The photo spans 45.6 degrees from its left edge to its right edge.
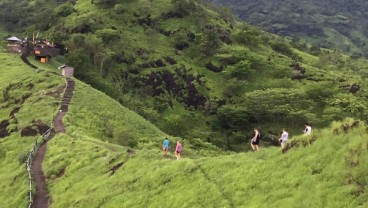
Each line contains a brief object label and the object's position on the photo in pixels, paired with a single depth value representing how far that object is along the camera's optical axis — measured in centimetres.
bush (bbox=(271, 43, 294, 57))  14025
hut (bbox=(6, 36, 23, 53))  9869
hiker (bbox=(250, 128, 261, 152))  3017
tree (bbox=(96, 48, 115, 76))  9769
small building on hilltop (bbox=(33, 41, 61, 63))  9400
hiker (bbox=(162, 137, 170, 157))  3565
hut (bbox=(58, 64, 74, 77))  8494
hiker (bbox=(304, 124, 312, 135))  2856
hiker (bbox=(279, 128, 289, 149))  2804
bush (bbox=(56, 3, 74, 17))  12652
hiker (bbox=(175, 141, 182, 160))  3367
